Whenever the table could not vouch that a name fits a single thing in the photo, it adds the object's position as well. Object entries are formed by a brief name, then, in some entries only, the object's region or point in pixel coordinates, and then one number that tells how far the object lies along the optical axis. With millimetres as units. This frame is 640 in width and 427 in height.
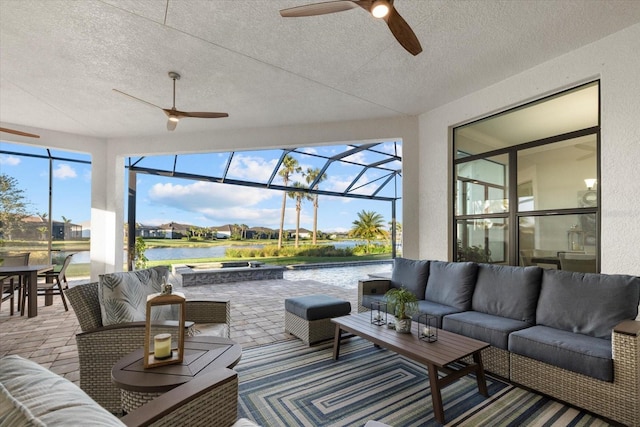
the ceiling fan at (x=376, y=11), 1950
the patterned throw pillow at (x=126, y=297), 2275
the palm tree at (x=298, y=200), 12922
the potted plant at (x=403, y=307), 2773
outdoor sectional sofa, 2109
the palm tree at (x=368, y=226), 14336
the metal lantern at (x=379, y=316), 3071
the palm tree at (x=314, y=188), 10617
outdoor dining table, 4520
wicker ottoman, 3504
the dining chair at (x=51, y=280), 5096
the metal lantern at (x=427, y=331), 2615
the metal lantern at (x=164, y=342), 1765
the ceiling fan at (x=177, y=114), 3845
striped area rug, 2170
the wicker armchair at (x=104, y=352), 2146
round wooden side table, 1555
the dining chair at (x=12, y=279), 4825
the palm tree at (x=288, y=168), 11398
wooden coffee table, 2199
